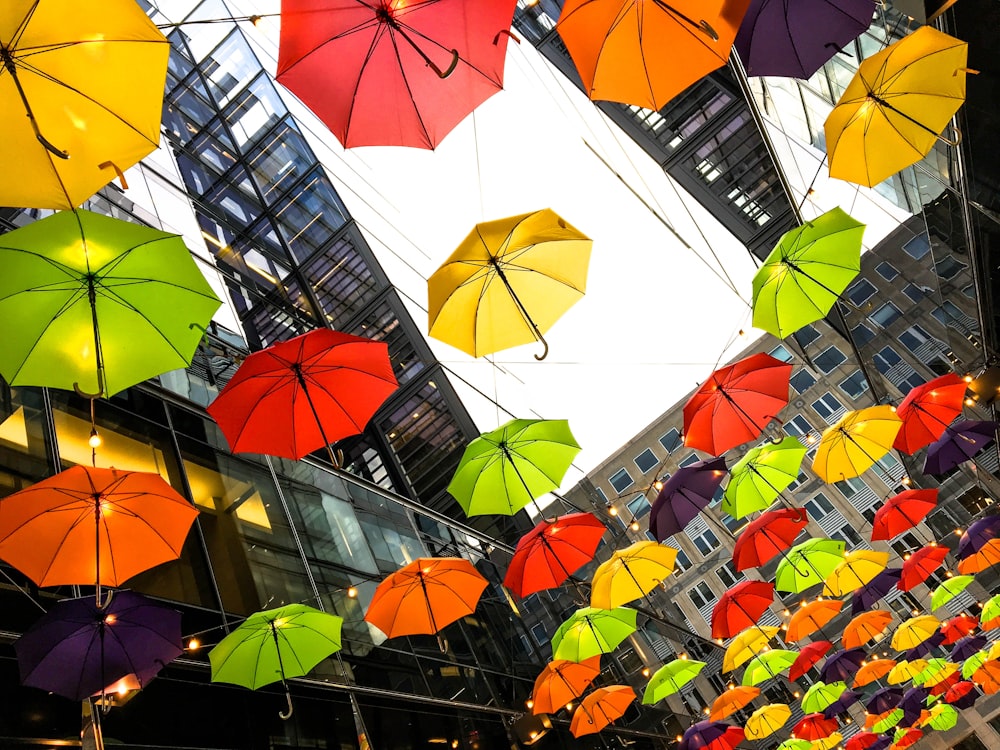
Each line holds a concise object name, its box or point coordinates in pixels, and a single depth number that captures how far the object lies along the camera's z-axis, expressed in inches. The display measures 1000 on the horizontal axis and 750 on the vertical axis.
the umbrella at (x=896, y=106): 284.4
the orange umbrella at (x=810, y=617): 653.3
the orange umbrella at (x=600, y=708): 626.8
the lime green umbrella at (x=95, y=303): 221.3
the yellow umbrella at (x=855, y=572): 629.0
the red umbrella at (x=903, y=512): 595.8
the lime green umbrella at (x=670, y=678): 684.7
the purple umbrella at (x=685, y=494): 459.8
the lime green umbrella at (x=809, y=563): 601.6
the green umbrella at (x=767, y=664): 738.2
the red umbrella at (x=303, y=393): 289.3
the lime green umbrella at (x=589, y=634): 546.9
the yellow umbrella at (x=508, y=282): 292.8
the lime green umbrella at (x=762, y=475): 490.3
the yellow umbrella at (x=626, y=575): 480.7
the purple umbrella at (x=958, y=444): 585.6
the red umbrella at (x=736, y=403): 406.9
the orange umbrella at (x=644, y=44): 214.4
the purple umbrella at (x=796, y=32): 257.0
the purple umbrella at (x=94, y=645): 266.7
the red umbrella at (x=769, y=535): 510.0
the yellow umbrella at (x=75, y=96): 174.2
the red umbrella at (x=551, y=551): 438.6
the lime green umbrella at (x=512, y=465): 404.2
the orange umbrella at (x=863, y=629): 732.0
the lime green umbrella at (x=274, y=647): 354.9
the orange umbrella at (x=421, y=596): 420.8
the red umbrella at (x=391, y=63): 214.2
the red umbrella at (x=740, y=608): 572.7
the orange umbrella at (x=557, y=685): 565.9
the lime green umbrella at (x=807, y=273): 350.9
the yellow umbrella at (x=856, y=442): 494.3
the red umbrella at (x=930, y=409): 510.9
